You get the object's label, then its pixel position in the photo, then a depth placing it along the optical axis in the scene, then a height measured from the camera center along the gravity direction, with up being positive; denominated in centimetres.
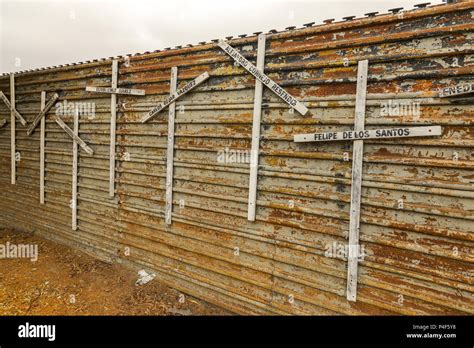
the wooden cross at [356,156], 419 +16
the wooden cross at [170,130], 603 +63
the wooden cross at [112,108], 693 +121
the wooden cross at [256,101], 496 +109
